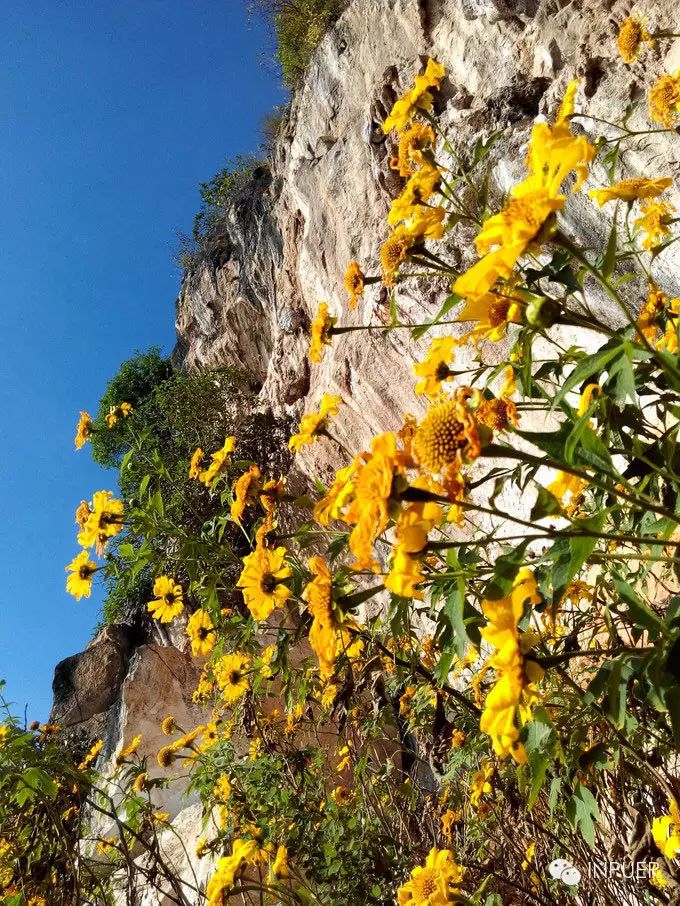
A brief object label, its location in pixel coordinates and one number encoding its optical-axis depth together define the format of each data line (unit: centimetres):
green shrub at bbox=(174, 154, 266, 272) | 877
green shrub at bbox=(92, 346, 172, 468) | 1105
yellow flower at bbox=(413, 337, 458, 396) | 114
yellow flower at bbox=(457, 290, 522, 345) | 75
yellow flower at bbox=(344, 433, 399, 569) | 62
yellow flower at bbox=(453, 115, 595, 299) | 64
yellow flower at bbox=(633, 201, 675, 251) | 125
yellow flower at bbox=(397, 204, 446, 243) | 110
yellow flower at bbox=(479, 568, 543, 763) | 63
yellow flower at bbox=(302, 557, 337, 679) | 82
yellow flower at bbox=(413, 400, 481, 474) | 68
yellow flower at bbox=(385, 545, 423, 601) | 64
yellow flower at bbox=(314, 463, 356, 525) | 87
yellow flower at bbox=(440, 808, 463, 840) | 177
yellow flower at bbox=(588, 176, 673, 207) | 123
